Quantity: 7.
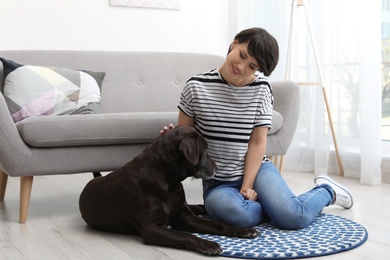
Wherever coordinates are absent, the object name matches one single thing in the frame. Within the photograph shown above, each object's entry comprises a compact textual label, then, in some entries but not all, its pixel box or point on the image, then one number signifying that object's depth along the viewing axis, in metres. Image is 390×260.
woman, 2.18
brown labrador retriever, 2.03
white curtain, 3.33
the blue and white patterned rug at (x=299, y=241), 1.87
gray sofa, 2.43
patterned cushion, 2.93
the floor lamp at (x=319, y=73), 3.55
